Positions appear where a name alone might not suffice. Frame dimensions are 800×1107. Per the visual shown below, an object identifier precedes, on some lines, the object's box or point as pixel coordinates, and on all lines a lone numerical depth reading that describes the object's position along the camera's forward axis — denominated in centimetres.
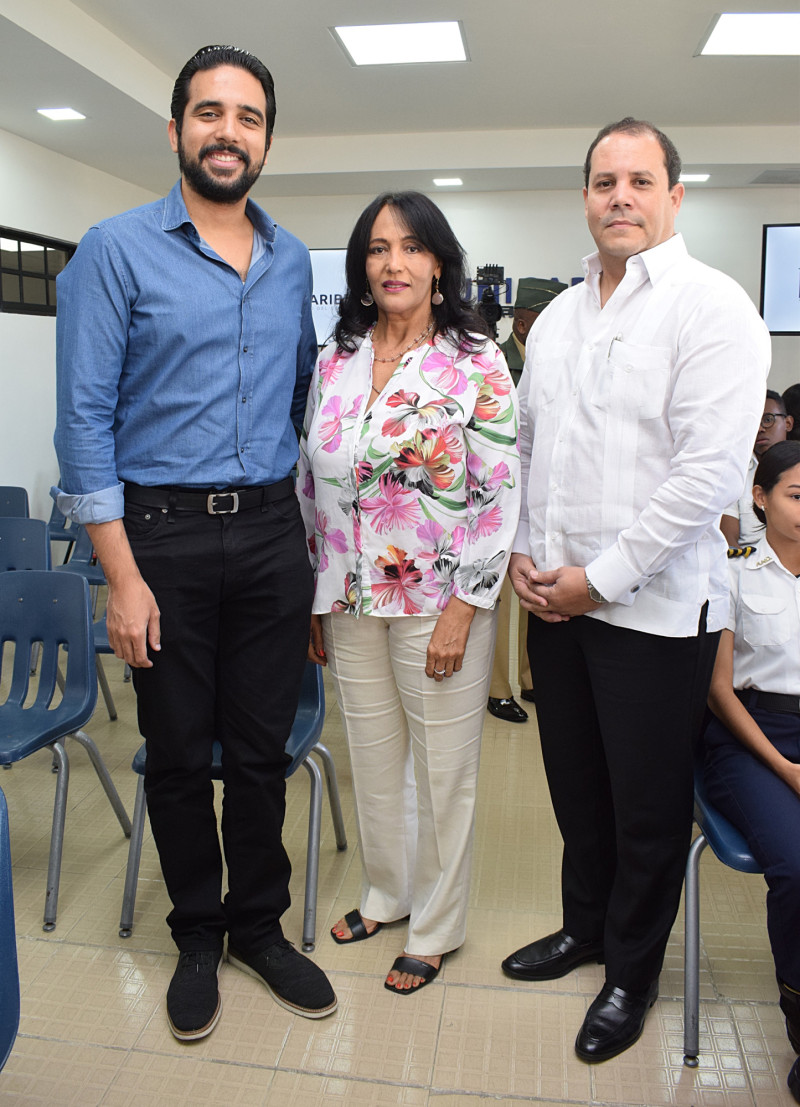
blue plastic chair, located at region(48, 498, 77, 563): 492
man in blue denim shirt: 170
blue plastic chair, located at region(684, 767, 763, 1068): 180
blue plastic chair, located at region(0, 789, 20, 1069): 113
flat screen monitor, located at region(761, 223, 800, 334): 686
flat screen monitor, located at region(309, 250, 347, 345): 745
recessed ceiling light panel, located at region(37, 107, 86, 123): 507
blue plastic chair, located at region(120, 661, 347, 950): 216
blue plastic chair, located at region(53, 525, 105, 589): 403
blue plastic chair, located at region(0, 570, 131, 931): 239
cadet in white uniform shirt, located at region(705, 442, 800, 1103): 178
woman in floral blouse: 180
